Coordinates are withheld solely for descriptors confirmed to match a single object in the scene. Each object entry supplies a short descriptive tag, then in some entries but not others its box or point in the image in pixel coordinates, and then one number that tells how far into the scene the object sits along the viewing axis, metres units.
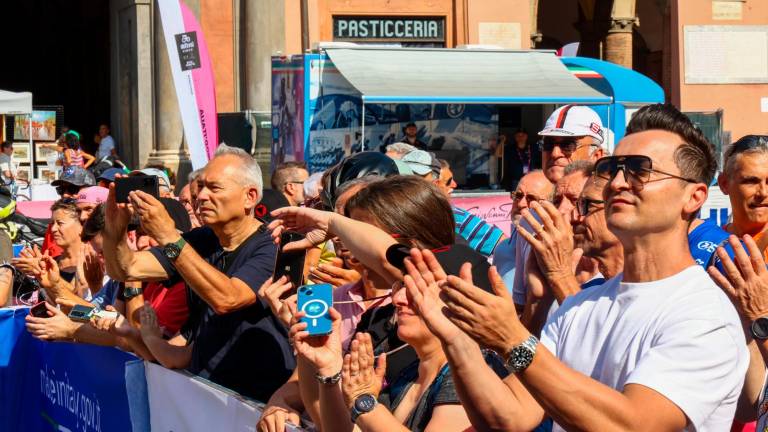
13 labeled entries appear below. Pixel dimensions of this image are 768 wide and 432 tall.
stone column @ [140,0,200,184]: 21.34
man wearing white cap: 5.86
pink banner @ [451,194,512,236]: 11.57
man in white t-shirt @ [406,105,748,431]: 2.50
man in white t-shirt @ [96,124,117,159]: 23.04
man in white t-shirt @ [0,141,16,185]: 21.33
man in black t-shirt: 4.68
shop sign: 22.59
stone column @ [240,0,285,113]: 21.25
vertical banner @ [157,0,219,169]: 13.31
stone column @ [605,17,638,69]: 26.58
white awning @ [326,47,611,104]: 16.36
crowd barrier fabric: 4.70
